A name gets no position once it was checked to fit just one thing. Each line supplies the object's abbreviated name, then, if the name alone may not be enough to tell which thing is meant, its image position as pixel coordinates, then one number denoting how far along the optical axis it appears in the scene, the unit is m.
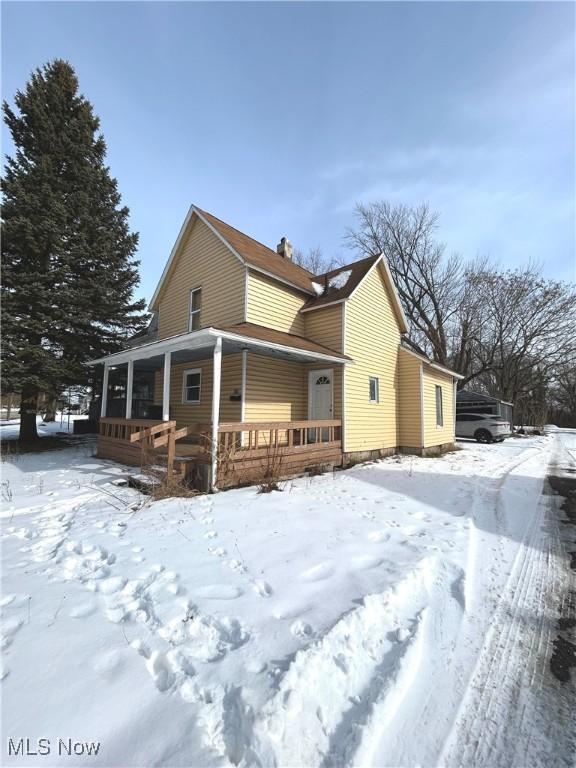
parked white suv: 20.47
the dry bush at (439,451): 13.12
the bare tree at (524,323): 28.59
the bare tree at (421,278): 27.50
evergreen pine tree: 12.60
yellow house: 9.31
